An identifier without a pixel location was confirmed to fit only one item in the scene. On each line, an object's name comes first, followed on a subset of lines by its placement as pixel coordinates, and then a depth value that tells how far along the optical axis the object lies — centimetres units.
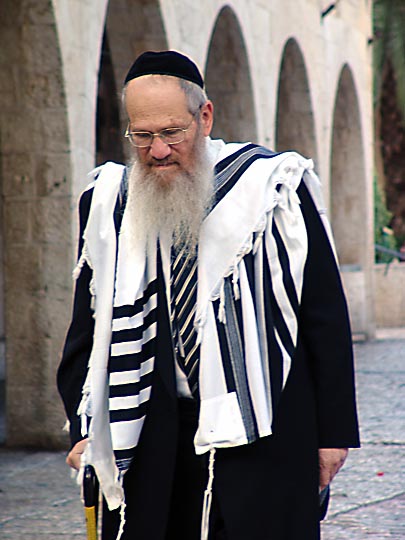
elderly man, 517
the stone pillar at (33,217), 1267
